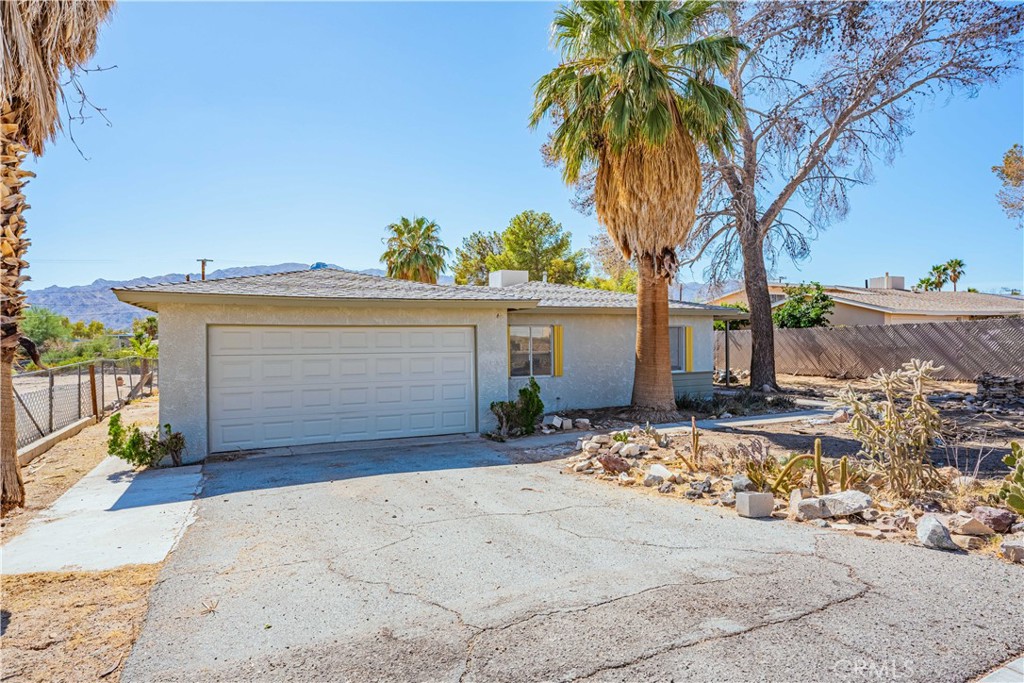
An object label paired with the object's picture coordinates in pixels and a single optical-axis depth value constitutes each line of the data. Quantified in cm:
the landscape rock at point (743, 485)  667
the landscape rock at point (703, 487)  698
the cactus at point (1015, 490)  533
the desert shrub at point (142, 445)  867
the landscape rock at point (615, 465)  807
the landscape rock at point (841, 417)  1219
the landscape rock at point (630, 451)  873
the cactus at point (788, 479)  654
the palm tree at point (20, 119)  483
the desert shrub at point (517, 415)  1157
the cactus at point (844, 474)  635
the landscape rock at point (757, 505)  600
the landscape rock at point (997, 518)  512
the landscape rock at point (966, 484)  632
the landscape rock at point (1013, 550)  460
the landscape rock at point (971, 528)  511
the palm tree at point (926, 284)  3909
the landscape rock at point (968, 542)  497
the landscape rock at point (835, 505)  573
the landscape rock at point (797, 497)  596
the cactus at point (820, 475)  632
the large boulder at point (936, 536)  495
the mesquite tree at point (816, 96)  1653
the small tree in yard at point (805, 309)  2516
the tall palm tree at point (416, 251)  3206
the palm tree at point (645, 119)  1157
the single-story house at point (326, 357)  936
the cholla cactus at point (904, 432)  607
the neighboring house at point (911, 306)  2628
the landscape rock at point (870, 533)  527
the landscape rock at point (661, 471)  743
